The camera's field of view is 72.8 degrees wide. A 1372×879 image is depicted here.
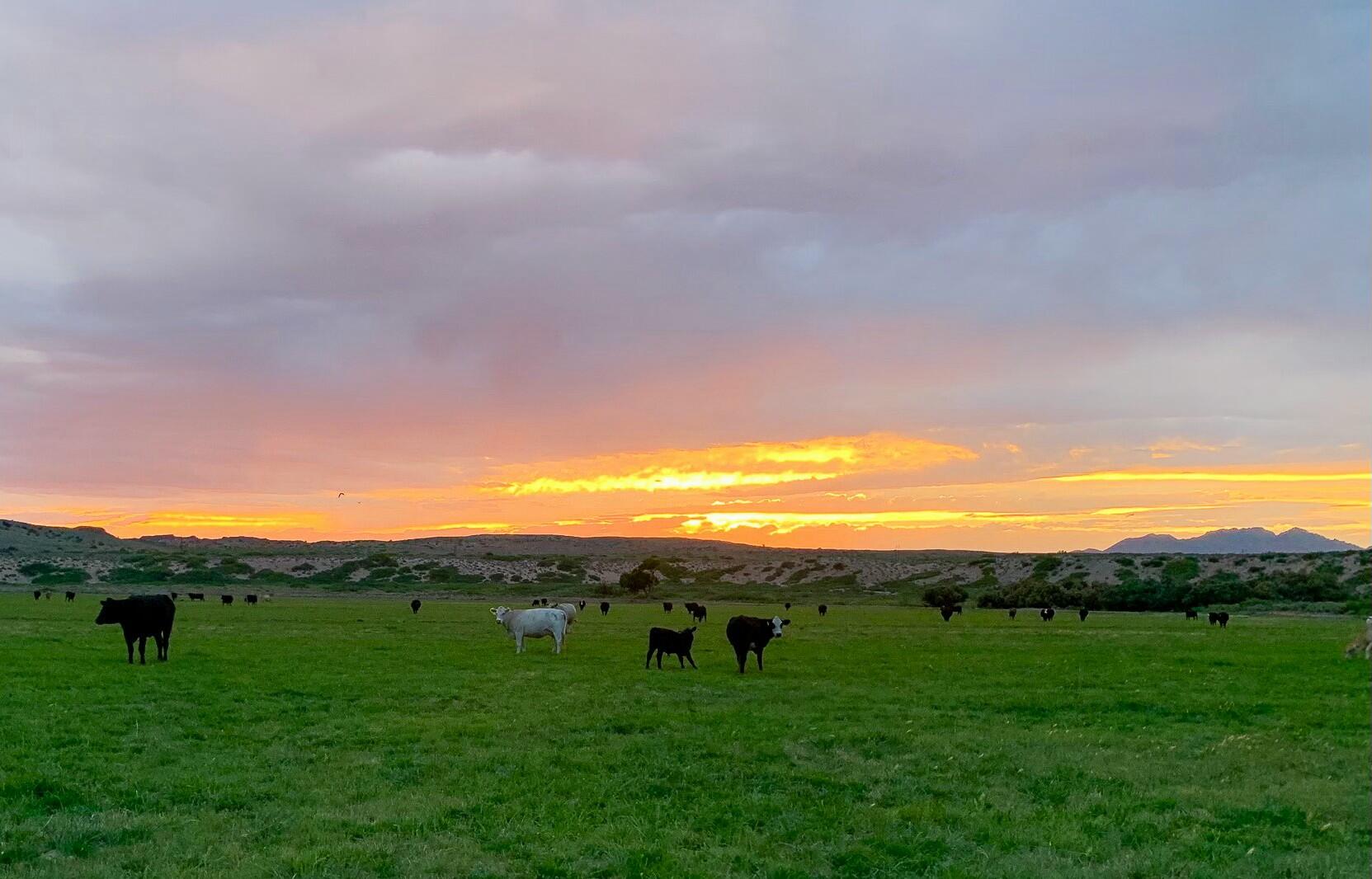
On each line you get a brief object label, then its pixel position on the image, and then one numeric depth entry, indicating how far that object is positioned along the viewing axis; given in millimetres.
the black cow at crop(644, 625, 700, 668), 27219
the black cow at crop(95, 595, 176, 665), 26922
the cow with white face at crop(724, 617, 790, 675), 26422
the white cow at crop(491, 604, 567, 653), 32812
